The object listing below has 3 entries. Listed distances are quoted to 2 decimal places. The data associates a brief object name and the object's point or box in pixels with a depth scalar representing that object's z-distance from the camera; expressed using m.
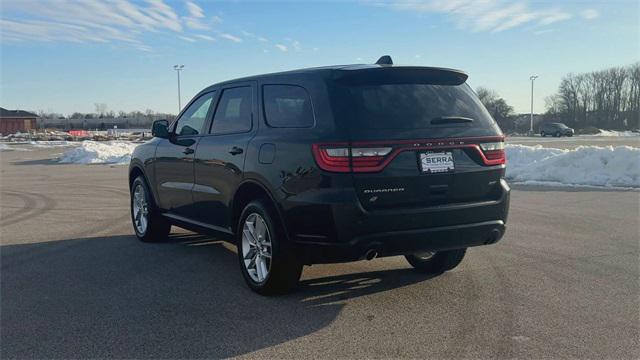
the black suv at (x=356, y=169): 4.39
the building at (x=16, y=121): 107.19
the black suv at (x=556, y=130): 62.84
